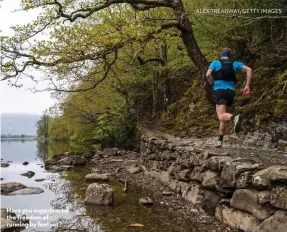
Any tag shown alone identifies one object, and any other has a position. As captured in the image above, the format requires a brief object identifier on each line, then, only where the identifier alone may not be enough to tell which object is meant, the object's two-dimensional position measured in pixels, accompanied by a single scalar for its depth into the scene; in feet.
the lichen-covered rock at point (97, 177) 34.74
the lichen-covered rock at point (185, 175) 24.27
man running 20.79
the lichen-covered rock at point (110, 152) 59.63
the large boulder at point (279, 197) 13.14
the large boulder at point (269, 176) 13.61
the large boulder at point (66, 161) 52.95
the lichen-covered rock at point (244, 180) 15.47
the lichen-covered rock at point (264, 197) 13.97
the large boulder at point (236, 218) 15.07
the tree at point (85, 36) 30.37
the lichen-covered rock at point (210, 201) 19.14
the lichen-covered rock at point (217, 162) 18.40
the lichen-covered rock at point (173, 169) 26.93
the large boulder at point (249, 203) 14.37
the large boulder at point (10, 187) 30.99
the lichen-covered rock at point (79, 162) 52.31
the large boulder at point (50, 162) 55.66
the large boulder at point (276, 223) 13.00
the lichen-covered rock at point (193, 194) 21.68
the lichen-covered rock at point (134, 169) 39.30
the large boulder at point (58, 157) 61.30
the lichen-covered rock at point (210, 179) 18.93
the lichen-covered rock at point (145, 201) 23.66
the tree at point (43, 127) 256.80
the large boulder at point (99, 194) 23.84
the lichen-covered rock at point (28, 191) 29.63
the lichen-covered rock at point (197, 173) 21.37
